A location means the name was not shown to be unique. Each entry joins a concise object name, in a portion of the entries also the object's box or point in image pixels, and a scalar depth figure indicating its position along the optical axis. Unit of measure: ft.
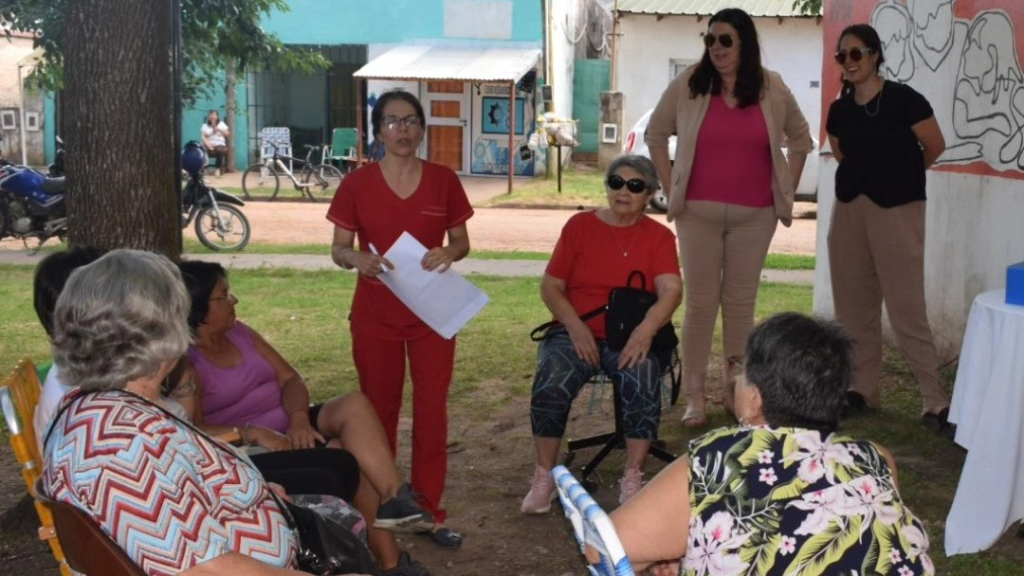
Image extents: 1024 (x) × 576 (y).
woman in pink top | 19.44
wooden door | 83.92
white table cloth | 13.87
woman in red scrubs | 15.25
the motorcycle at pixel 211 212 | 45.27
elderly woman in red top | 16.35
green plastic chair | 85.81
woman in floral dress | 7.64
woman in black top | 19.53
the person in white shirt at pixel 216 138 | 83.46
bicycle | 70.64
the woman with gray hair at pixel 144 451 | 8.49
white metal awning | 76.69
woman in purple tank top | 13.23
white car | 57.62
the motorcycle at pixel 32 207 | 42.65
